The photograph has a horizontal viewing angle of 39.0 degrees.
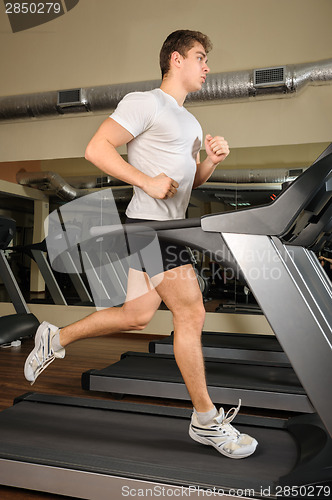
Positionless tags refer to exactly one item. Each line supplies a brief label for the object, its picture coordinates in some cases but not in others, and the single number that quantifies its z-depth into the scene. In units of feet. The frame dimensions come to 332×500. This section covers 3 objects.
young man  5.16
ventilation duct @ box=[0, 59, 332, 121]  13.47
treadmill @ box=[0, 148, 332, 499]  4.18
